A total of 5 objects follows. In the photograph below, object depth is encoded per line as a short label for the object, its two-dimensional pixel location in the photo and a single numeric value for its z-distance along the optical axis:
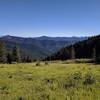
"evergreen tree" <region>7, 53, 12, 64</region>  49.09
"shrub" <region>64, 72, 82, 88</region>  6.42
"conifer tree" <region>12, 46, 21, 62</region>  50.50
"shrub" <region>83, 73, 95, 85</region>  6.60
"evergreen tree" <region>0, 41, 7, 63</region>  45.00
